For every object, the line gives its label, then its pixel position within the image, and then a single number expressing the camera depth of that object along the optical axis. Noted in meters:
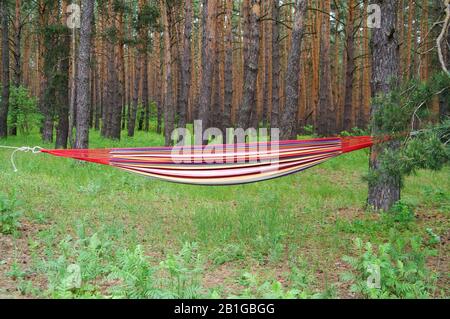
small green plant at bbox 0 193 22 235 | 4.73
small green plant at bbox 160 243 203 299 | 3.02
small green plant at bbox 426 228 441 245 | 4.90
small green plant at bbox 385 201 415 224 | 5.58
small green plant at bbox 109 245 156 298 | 2.98
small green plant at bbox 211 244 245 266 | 4.25
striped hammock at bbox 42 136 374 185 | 4.64
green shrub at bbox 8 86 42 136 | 16.12
